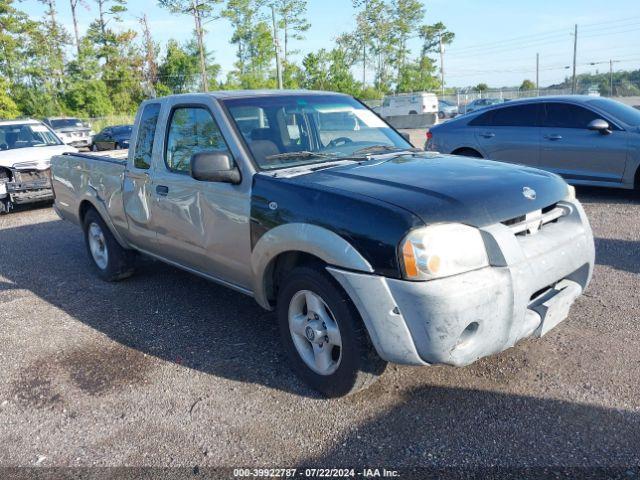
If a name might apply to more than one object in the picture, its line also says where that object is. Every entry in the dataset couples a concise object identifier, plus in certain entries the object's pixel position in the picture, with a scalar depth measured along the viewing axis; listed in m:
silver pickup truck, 2.85
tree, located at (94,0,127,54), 48.61
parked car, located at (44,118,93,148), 22.94
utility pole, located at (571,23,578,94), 55.41
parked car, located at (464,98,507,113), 37.69
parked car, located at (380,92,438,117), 36.25
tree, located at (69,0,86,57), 48.38
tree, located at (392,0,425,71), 52.31
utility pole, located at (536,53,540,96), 68.81
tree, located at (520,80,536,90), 69.41
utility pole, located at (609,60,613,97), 39.27
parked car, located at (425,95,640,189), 7.97
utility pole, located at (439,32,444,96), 59.03
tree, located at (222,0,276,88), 43.38
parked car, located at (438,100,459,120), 37.09
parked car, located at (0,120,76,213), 10.34
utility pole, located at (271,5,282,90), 33.59
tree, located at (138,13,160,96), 49.53
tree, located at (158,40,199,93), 50.09
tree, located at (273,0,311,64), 44.94
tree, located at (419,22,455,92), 58.34
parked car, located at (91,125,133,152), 22.50
